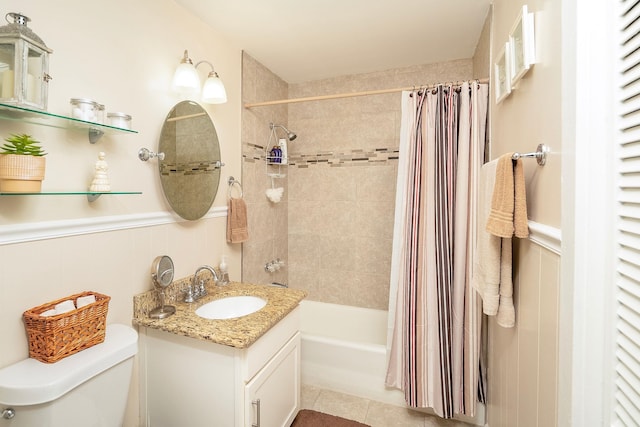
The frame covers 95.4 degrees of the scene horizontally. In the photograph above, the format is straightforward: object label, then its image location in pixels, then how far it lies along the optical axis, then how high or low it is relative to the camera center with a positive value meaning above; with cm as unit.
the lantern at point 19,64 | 83 +43
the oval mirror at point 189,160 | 153 +29
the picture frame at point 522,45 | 98 +60
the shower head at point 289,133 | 250 +68
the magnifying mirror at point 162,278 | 137 -32
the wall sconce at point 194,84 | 148 +67
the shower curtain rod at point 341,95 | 170 +76
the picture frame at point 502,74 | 122 +64
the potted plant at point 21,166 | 85 +13
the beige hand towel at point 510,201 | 98 +4
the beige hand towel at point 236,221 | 194 -7
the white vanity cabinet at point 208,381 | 122 -76
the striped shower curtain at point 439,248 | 164 -21
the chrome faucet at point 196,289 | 156 -44
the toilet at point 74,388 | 85 -56
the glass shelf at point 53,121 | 89 +31
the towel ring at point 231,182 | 199 +20
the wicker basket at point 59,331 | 95 -41
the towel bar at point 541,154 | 90 +18
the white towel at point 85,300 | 107 -34
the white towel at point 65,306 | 102 -35
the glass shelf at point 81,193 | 95 +6
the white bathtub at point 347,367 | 191 -107
